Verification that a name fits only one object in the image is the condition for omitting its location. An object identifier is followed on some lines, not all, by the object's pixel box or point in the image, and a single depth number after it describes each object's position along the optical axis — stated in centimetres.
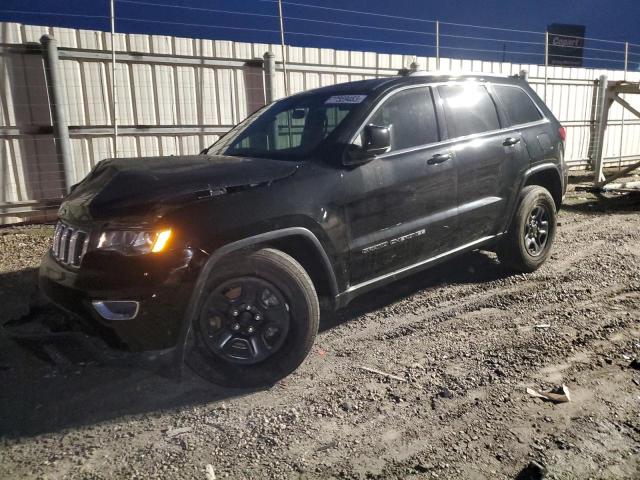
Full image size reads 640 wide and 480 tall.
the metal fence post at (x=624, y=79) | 1358
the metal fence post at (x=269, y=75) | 832
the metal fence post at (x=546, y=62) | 1169
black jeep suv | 263
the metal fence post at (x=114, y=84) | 684
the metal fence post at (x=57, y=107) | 670
